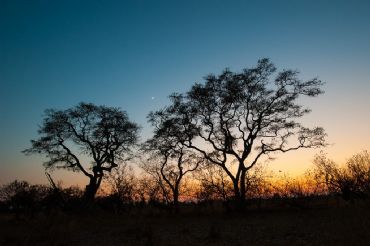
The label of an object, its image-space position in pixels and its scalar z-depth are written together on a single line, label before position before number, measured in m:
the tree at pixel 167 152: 35.80
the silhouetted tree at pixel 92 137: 38.66
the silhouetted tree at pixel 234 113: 32.22
